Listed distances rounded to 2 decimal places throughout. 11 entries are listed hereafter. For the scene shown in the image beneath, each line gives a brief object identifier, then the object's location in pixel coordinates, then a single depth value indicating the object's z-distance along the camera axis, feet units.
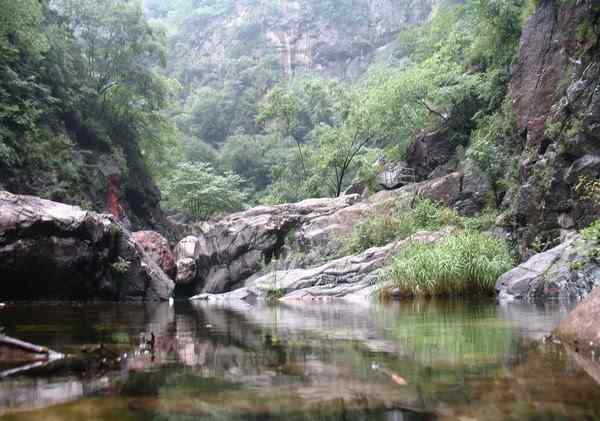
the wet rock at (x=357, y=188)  90.69
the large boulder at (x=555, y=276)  32.94
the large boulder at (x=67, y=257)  44.16
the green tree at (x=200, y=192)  114.11
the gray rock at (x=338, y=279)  50.72
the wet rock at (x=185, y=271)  83.97
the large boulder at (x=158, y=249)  75.25
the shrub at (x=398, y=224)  62.44
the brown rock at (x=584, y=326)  12.60
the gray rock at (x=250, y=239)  77.15
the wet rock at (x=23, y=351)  12.14
